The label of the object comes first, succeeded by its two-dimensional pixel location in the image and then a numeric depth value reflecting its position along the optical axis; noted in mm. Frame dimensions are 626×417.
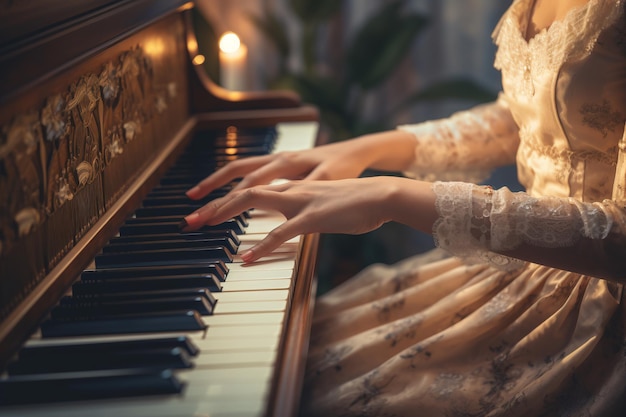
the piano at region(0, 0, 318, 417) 882
